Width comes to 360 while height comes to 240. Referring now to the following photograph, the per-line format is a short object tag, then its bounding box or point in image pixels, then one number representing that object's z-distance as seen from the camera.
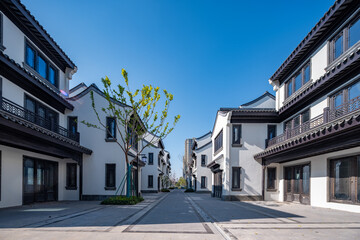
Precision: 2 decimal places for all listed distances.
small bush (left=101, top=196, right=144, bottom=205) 13.65
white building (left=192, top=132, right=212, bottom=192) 34.47
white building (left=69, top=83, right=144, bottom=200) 16.70
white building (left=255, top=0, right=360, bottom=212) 10.51
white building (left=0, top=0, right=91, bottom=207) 11.14
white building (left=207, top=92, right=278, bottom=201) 17.45
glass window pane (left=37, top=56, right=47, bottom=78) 14.45
